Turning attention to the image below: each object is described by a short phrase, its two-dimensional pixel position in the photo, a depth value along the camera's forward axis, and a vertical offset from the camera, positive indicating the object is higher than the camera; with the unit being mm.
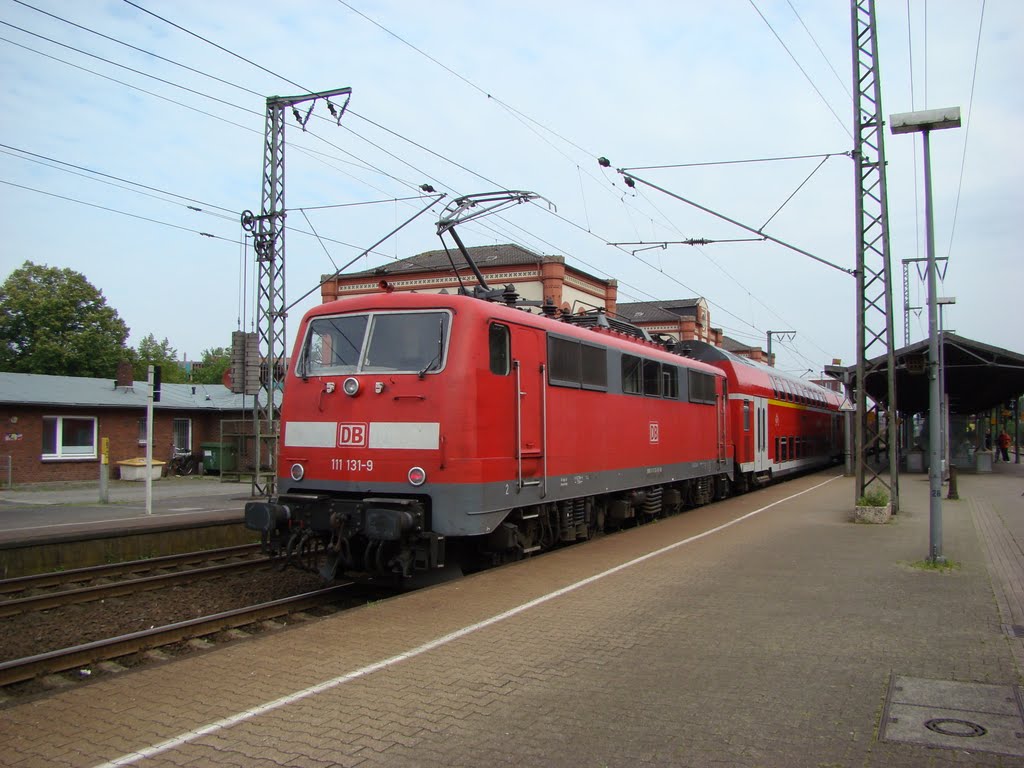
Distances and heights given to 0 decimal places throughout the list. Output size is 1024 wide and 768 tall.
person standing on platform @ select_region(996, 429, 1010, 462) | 37444 -897
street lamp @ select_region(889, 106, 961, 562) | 9953 +1414
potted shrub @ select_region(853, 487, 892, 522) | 14281 -1472
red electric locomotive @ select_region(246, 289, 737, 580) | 8180 -66
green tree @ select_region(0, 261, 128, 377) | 47562 +6350
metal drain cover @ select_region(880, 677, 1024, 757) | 4500 -1754
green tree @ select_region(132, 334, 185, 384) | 71406 +7010
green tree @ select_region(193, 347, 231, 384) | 82375 +6633
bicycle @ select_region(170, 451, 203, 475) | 30406 -1215
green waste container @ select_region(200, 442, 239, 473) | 28766 -969
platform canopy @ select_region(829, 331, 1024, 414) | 24391 +1683
